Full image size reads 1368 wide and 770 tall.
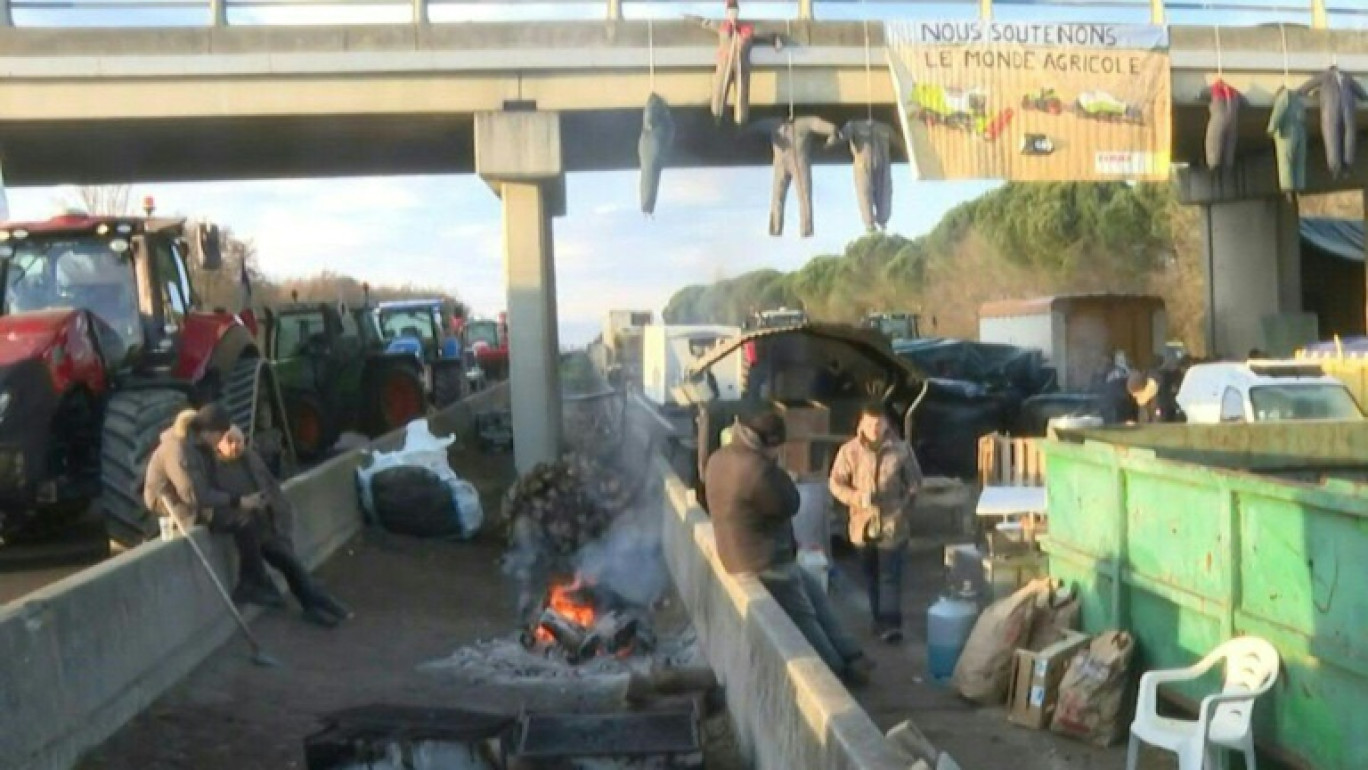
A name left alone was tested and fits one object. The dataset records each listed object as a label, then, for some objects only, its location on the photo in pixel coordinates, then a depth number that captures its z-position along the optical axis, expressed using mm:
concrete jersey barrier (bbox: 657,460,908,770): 5359
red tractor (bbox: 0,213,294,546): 12250
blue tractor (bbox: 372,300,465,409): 31703
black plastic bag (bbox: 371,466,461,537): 16875
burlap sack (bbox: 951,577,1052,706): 9039
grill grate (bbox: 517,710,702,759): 7578
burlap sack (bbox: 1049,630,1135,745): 8047
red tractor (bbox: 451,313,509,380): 49719
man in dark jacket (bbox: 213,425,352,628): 11180
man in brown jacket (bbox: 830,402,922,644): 10672
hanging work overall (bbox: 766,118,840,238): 19094
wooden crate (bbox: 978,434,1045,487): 16266
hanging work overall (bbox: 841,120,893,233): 19172
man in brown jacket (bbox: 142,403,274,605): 10688
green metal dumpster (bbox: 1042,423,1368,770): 6152
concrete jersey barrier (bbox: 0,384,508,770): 6957
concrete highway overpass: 18719
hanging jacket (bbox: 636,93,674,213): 18859
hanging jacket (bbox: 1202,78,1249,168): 19844
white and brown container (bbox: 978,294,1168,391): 32344
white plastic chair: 6523
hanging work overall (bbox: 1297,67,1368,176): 19750
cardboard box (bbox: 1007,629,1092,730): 8422
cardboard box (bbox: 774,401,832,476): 15842
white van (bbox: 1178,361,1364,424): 15172
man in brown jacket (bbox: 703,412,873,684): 8914
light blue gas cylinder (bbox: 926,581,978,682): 9703
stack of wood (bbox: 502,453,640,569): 16375
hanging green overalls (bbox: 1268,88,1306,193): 20031
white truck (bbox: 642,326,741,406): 35094
